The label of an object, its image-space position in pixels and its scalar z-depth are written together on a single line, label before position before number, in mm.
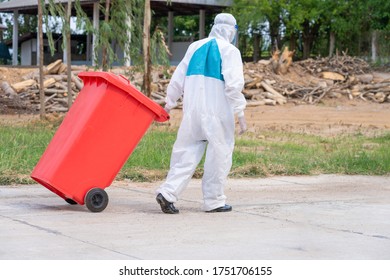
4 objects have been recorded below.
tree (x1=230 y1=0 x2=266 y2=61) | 40219
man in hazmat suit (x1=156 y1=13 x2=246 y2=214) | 8992
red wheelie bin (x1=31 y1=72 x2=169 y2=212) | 8914
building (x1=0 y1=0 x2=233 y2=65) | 41356
